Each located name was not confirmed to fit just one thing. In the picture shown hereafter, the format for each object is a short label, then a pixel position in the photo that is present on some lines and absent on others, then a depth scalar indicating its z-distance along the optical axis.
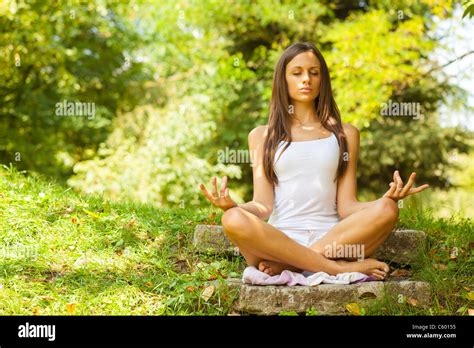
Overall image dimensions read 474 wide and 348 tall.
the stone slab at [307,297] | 3.35
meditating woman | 3.45
